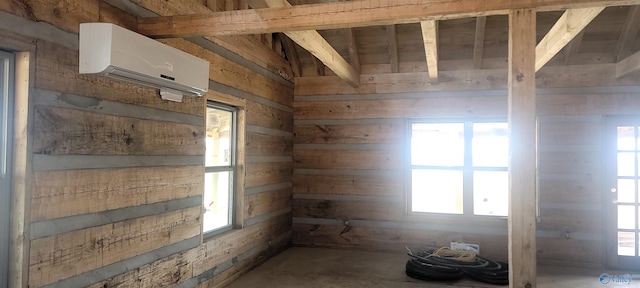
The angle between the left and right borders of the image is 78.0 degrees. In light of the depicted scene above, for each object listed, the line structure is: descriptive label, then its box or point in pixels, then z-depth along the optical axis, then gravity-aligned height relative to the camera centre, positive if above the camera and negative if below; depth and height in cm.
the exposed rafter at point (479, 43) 434 +129
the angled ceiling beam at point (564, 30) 249 +89
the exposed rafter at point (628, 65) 402 +96
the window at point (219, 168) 372 -17
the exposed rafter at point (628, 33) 400 +131
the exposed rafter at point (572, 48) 436 +122
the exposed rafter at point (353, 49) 474 +129
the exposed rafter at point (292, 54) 513 +131
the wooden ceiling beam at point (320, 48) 264 +93
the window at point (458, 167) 495 -18
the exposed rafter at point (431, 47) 320 +101
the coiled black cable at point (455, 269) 402 -122
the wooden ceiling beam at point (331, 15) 206 +80
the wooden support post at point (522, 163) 197 -5
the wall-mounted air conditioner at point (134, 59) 214 +54
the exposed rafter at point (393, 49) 463 +129
